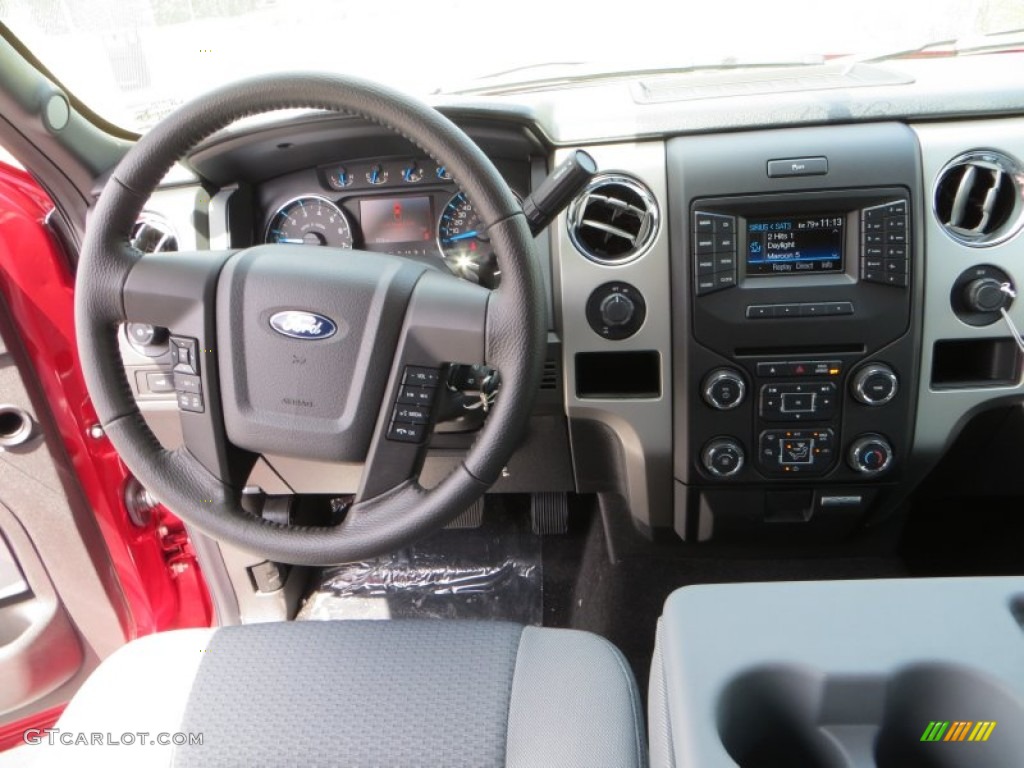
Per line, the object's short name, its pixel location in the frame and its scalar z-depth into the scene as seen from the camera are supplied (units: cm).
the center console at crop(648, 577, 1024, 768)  66
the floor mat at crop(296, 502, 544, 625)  199
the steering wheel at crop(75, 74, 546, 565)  104
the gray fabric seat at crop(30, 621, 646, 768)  93
